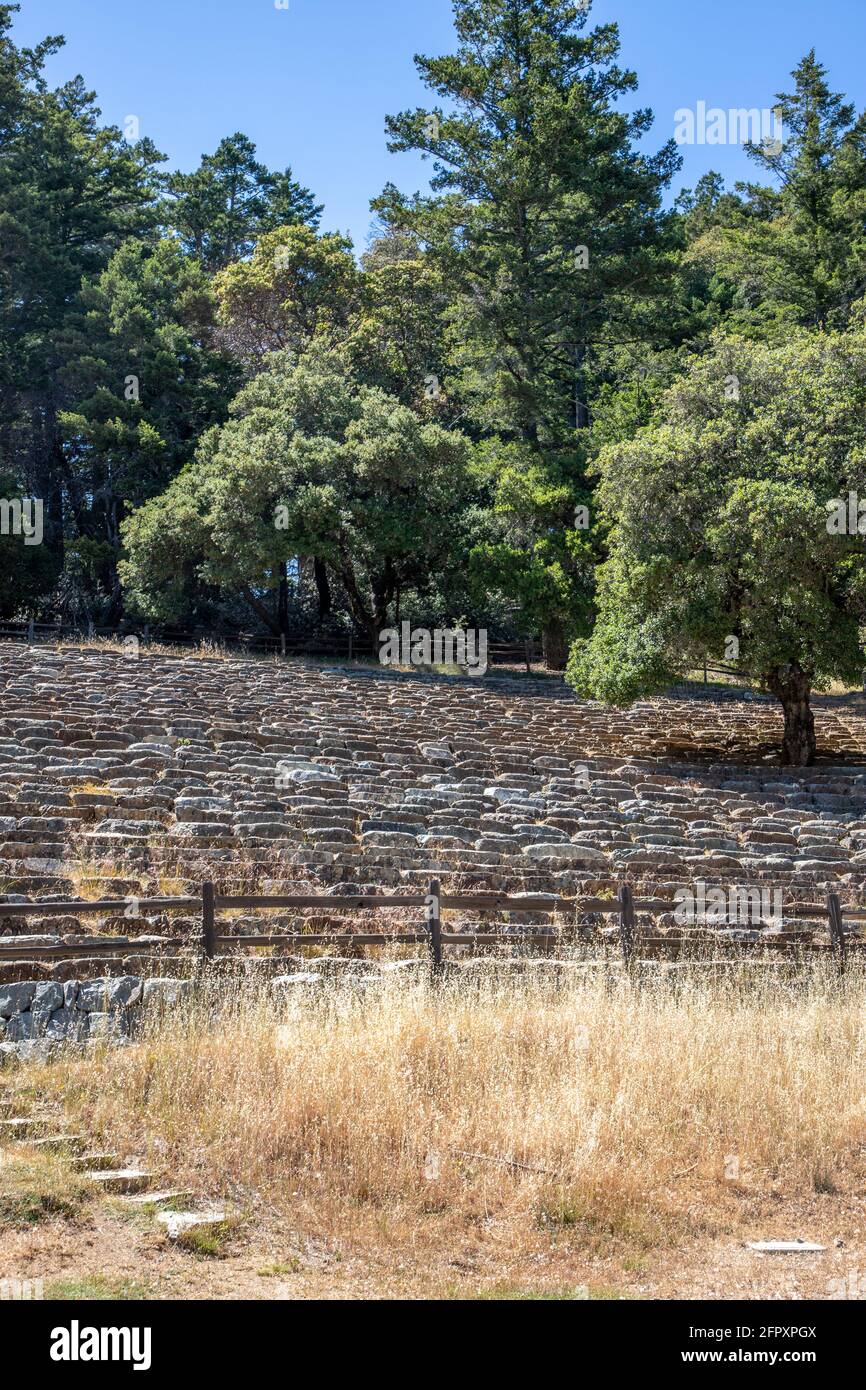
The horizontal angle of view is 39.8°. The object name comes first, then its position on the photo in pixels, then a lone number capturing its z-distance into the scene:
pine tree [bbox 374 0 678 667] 37.47
